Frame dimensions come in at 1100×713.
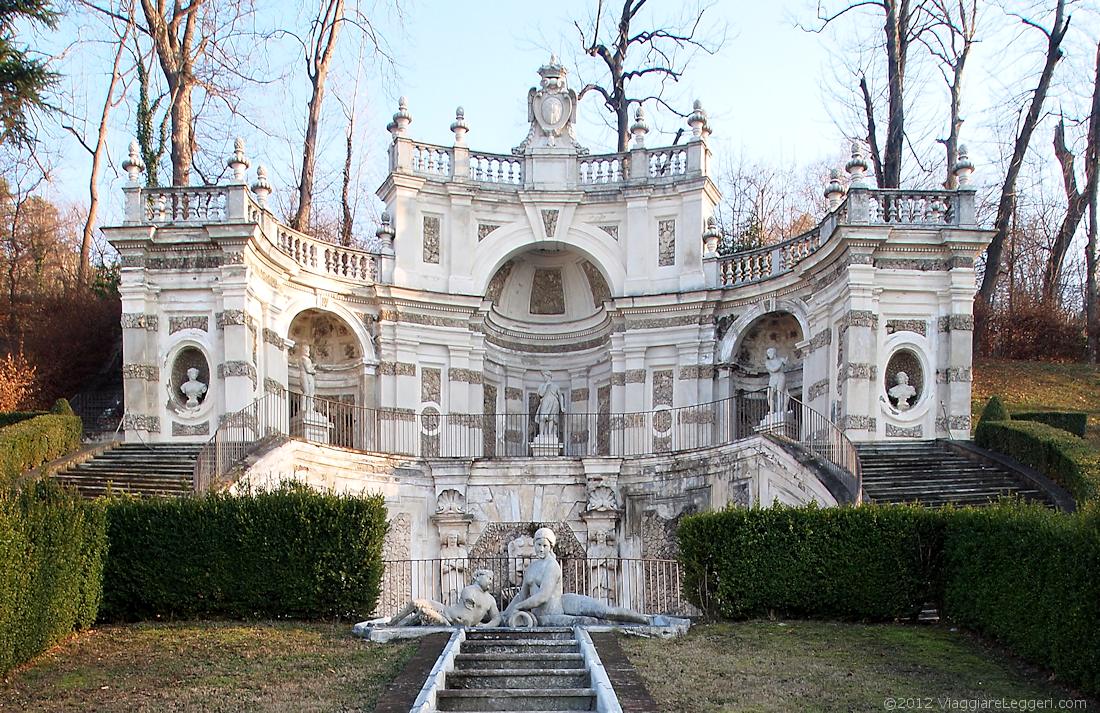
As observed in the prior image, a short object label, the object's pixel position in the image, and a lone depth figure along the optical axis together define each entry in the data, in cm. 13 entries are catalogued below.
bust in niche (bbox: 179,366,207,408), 2484
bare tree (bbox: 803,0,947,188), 3084
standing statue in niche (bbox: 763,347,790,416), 2669
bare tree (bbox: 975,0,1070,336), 3253
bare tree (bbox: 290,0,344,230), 3247
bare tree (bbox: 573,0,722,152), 3578
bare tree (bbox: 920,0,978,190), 3356
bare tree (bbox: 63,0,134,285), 3444
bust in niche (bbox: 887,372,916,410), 2395
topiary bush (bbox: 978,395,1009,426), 2330
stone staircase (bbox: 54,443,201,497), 2158
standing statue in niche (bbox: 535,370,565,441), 2778
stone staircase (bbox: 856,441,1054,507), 2020
